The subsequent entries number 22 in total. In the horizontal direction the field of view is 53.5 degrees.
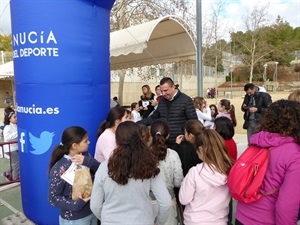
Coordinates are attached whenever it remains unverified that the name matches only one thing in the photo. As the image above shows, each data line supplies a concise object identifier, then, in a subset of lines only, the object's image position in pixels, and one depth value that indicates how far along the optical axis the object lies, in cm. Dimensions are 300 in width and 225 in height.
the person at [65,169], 225
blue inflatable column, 304
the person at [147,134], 256
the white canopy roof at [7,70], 1260
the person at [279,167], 173
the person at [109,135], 290
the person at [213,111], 645
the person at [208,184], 218
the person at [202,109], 540
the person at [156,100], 652
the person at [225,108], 583
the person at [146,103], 674
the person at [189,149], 279
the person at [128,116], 317
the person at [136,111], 652
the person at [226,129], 316
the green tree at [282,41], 4672
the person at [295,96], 270
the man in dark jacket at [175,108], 363
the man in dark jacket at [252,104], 592
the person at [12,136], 518
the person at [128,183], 187
